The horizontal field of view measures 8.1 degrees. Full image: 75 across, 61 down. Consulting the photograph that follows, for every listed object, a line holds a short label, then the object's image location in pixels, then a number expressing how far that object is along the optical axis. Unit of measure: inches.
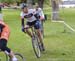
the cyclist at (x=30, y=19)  694.8
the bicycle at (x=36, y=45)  678.7
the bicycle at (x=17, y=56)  424.6
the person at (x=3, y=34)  383.3
